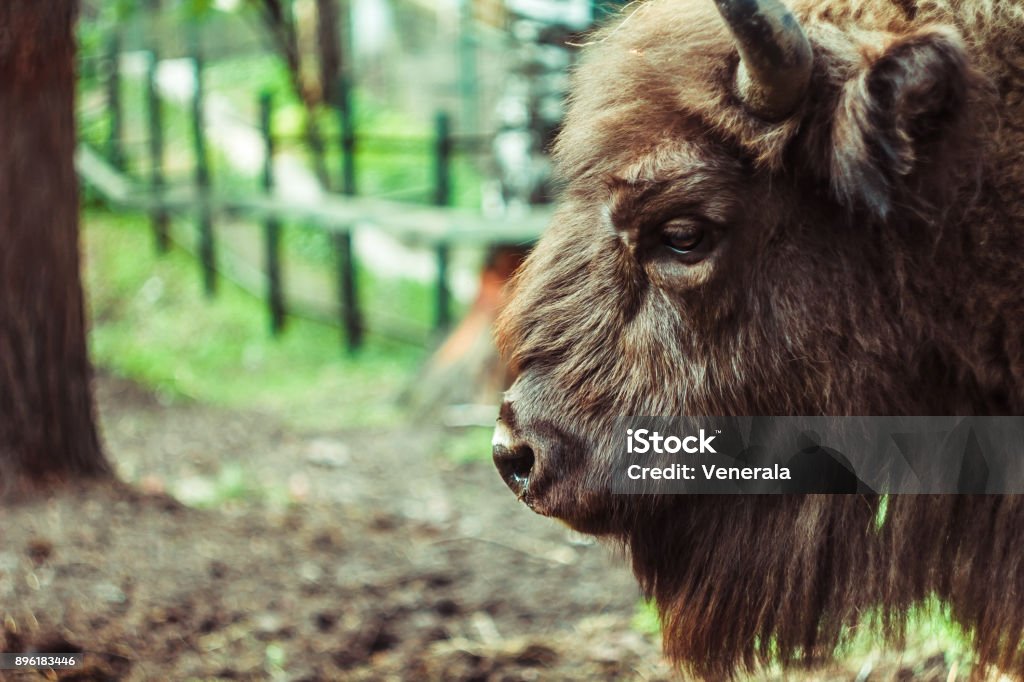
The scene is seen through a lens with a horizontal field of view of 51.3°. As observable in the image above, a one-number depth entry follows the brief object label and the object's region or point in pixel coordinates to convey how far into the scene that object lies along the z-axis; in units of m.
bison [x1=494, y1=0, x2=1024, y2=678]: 2.12
